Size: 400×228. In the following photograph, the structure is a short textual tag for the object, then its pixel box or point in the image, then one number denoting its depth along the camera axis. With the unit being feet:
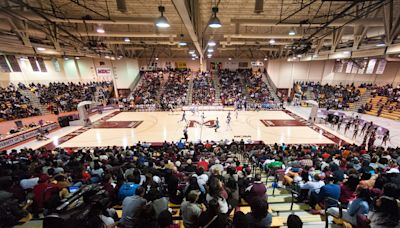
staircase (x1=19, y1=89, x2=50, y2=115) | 71.34
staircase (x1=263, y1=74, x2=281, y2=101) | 96.07
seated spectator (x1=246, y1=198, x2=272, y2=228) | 9.17
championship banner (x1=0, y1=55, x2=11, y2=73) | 60.41
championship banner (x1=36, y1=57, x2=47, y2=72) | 76.00
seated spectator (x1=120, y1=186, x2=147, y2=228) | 11.00
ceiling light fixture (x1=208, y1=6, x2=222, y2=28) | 23.27
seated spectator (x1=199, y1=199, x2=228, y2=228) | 9.32
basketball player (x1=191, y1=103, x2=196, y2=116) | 74.11
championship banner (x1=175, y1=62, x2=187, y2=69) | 114.83
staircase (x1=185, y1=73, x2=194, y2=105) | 91.57
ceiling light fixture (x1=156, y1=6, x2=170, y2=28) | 23.89
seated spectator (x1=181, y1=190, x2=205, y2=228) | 10.74
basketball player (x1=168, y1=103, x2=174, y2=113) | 78.30
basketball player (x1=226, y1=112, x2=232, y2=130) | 54.80
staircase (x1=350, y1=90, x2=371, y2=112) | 75.15
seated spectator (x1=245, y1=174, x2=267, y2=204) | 13.53
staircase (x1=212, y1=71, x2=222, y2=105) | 92.78
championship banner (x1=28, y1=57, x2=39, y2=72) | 73.79
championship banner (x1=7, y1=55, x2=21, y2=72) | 63.17
